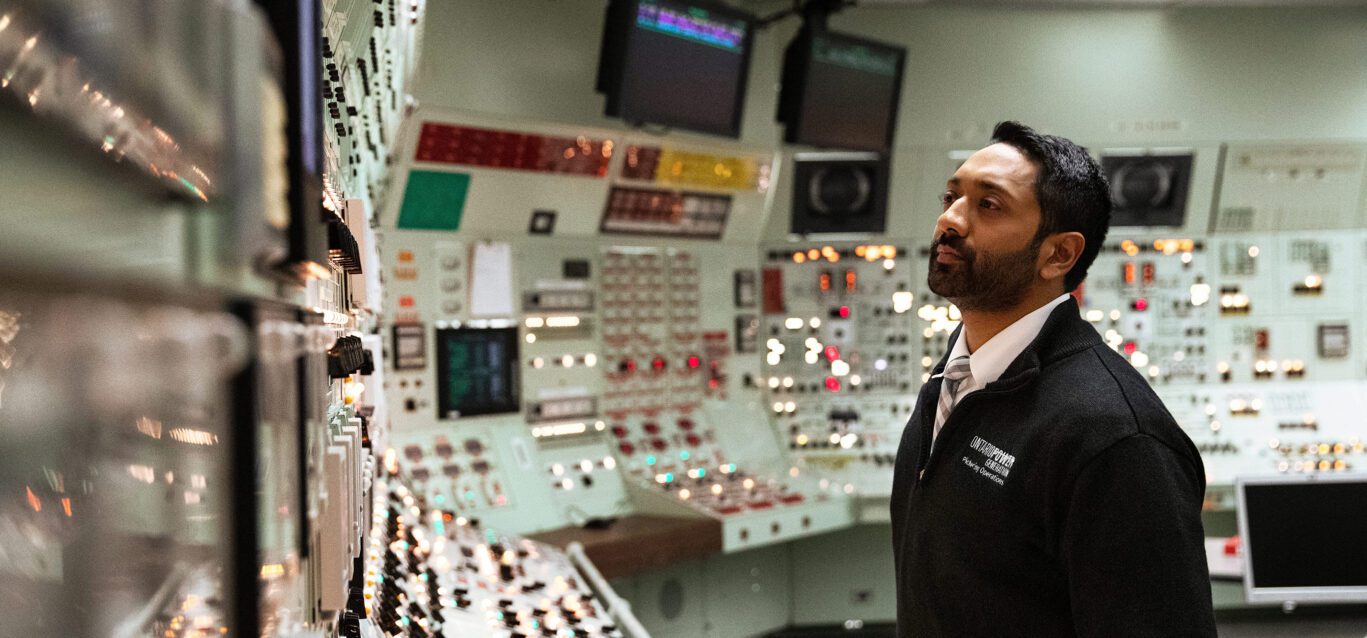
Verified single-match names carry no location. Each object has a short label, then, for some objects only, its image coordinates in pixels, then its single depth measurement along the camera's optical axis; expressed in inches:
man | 49.2
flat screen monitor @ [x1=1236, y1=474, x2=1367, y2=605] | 121.4
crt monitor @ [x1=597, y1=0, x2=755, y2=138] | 159.9
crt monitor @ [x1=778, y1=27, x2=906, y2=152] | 190.4
